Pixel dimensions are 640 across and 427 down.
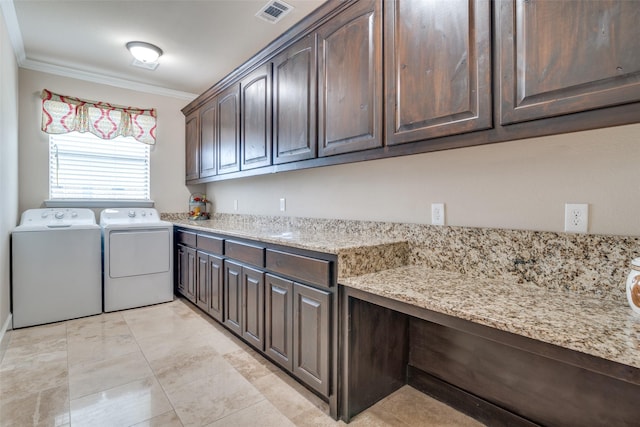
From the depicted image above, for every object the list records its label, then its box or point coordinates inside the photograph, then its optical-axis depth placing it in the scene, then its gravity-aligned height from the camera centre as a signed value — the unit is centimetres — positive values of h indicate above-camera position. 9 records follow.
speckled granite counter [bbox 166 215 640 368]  97 -31
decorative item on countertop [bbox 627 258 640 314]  103 -24
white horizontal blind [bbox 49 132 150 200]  351 +51
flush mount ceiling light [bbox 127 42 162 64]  289 +149
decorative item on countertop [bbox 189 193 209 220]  419 +6
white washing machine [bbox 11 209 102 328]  287 -55
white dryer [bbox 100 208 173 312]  330 -54
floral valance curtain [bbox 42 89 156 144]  340 +107
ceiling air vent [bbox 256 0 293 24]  232 +152
